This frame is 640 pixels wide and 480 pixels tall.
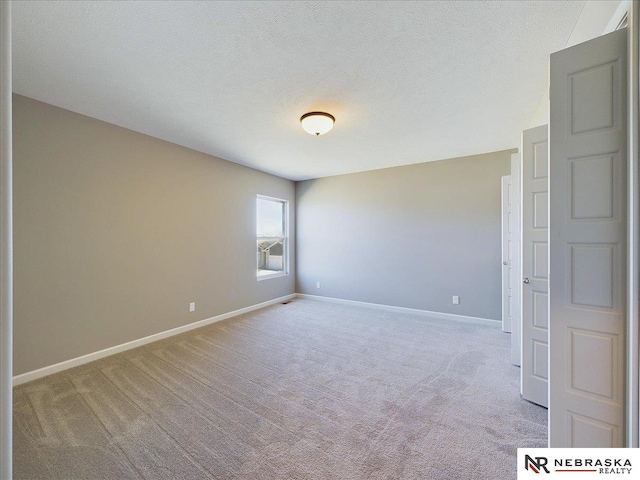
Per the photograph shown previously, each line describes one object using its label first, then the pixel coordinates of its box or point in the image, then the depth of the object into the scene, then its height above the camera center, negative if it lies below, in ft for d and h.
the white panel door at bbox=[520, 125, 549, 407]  6.79 -0.71
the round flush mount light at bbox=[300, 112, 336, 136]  8.74 +3.96
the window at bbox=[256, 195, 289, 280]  17.28 +0.18
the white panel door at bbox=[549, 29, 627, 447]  3.89 -0.07
